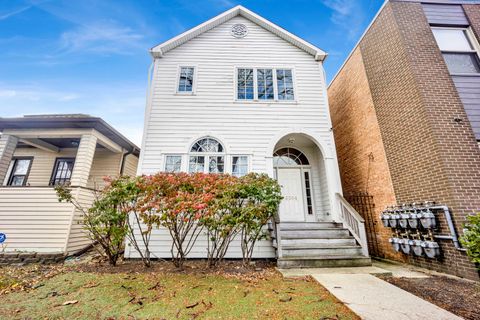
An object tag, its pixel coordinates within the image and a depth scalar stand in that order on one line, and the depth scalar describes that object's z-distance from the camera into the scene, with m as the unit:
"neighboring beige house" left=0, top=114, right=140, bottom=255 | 5.80
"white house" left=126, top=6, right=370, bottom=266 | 6.29
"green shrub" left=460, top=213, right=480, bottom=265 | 3.31
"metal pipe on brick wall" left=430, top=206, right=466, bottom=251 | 3.91
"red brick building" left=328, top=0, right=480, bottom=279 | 4.28
